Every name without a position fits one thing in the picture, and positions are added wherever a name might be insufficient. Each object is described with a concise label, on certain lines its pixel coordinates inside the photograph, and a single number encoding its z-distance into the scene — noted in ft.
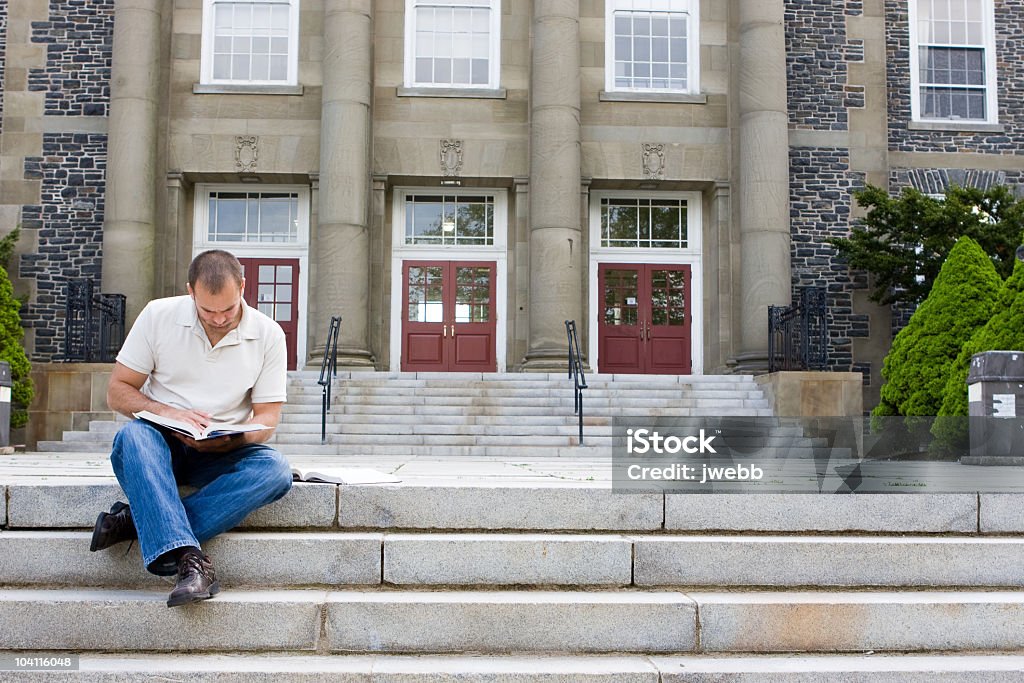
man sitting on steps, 15.19
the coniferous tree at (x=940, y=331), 42.04
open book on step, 17.11
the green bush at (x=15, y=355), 49.21
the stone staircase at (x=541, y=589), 14.49
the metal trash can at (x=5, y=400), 41.52
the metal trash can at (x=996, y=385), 33.60
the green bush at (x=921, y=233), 57.98
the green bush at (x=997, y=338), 36.14
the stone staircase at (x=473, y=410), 44.55
